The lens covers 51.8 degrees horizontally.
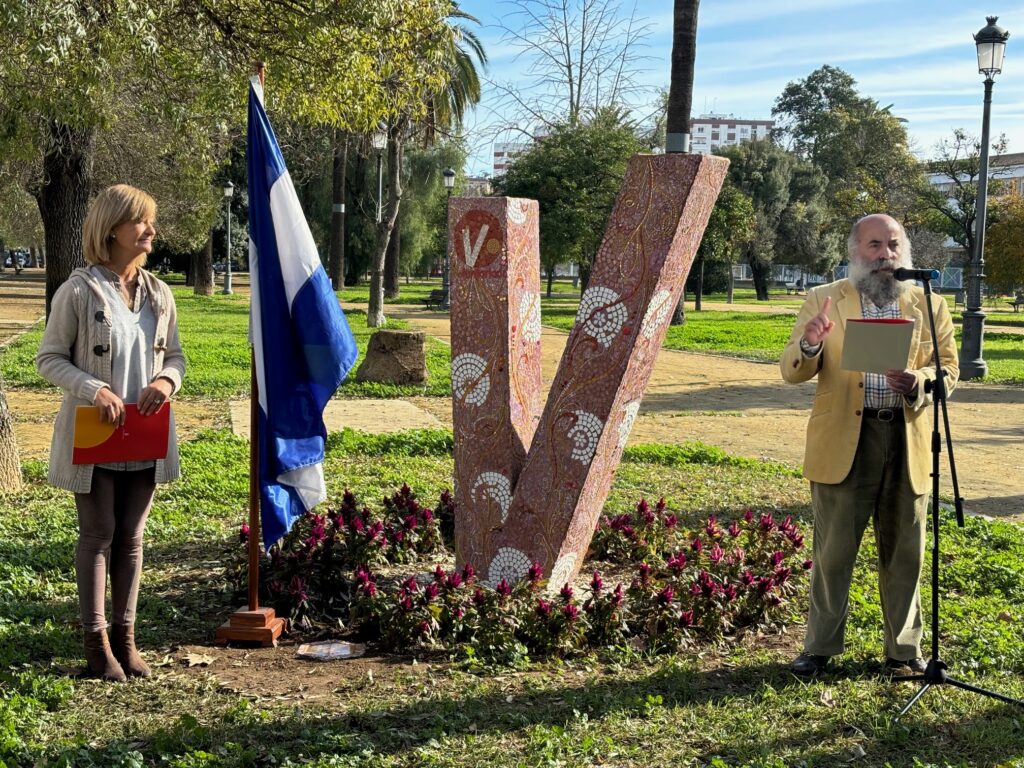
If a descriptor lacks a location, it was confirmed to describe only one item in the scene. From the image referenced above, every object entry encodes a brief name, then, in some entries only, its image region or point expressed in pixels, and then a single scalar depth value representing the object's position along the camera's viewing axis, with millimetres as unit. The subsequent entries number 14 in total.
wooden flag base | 4652
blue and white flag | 4504
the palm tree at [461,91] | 29297
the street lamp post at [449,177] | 28156
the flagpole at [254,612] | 4648
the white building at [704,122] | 186062
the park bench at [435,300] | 35812
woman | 4004
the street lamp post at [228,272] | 38128
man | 4262
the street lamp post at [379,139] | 21348
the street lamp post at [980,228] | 16484
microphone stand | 4016
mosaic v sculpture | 4824
